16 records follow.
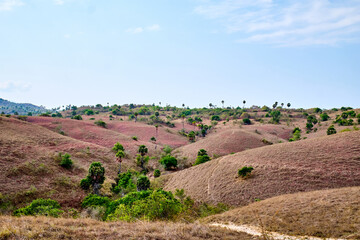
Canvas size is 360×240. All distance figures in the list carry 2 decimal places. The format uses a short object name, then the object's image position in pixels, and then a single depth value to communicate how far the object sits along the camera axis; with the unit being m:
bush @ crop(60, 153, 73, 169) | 42.78
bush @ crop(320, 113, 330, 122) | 106.68
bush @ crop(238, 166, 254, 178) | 31.23
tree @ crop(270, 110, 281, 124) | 114.21
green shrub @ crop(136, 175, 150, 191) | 35.72
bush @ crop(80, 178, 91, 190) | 37.44
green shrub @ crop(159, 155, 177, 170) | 53.11
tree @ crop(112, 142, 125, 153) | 58.24
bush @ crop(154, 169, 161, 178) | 47.57
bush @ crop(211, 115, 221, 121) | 135.62
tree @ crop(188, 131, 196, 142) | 84.78
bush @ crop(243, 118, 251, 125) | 117.21
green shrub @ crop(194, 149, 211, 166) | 49.56
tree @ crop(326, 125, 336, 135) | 63.00
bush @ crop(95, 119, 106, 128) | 93.68
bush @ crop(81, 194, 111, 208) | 30.27
